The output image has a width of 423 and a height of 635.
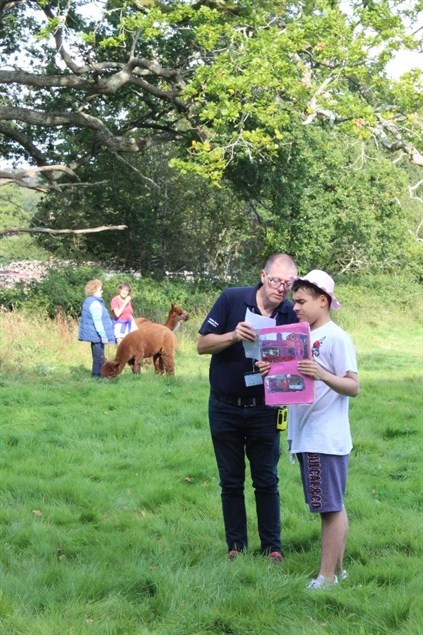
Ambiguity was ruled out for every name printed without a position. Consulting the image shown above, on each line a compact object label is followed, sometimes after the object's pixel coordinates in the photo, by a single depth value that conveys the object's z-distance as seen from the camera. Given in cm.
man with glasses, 568
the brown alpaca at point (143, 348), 1509
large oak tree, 1884
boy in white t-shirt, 515
